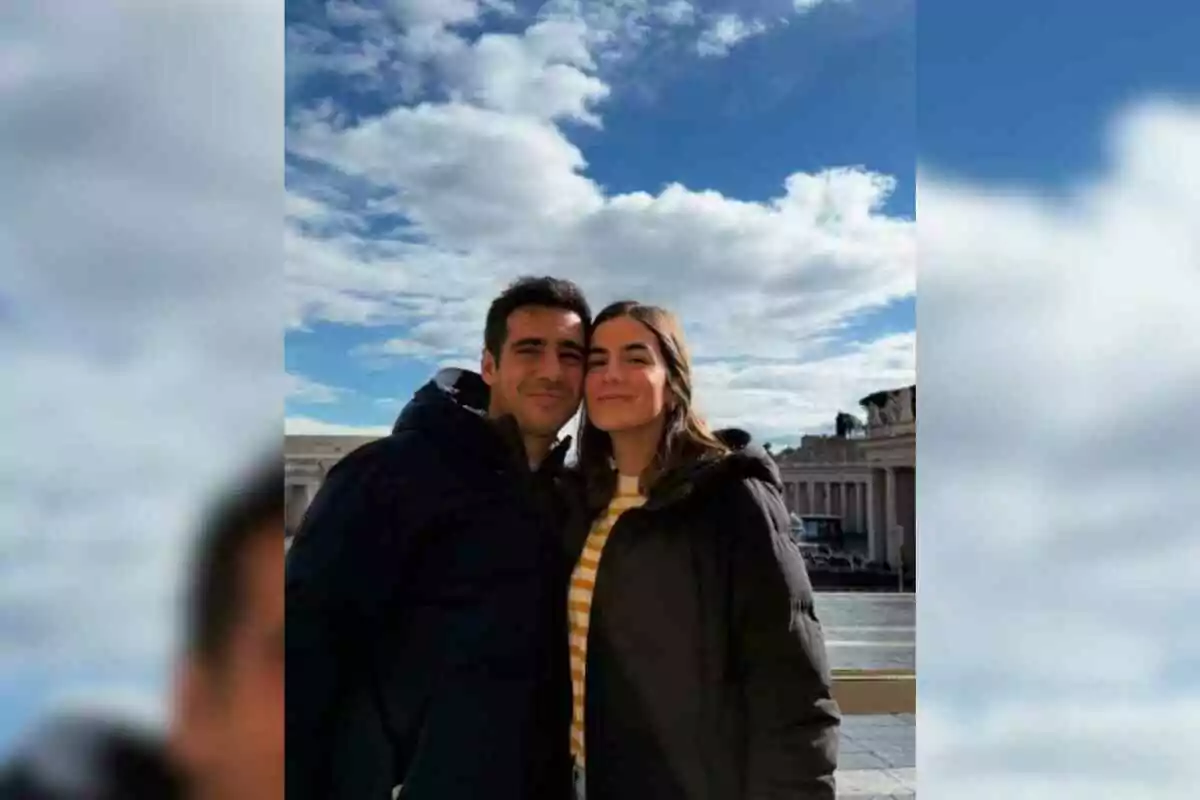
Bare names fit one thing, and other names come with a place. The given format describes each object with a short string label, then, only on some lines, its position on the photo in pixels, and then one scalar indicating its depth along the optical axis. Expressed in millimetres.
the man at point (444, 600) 1148
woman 1159
